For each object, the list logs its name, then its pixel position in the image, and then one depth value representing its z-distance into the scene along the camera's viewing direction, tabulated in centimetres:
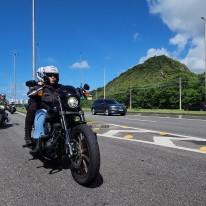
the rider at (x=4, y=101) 901
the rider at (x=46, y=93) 353
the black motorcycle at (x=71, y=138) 279
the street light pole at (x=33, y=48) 1530
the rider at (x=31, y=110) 380
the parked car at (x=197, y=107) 2569
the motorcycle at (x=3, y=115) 877
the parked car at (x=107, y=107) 1831
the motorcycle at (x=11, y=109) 955
